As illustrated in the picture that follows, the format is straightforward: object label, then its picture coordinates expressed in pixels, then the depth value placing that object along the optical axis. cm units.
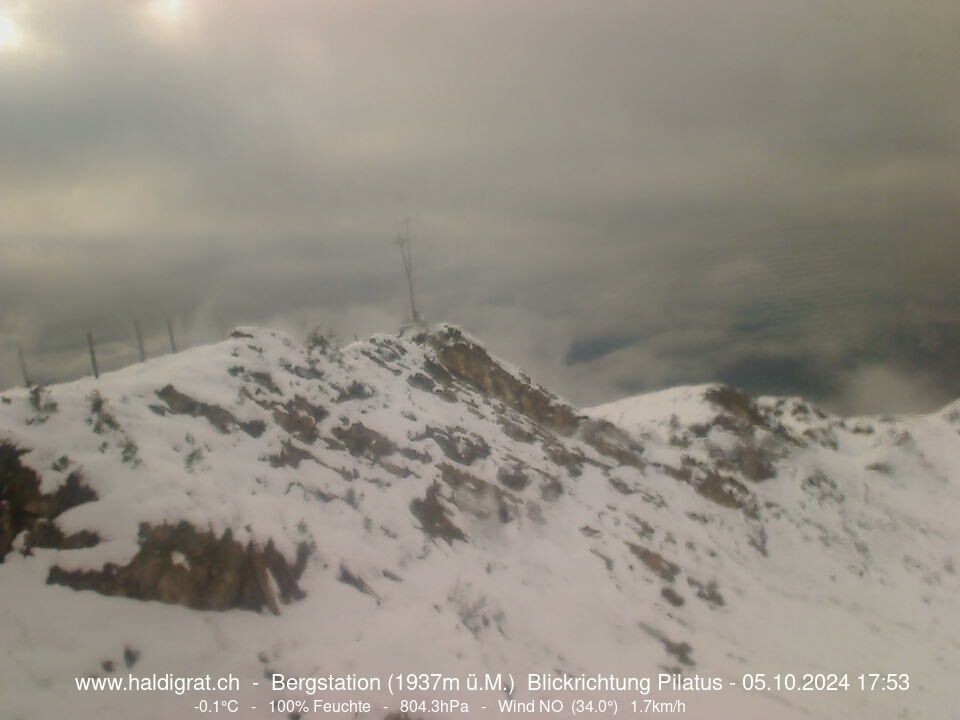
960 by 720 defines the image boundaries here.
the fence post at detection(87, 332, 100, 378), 2072
